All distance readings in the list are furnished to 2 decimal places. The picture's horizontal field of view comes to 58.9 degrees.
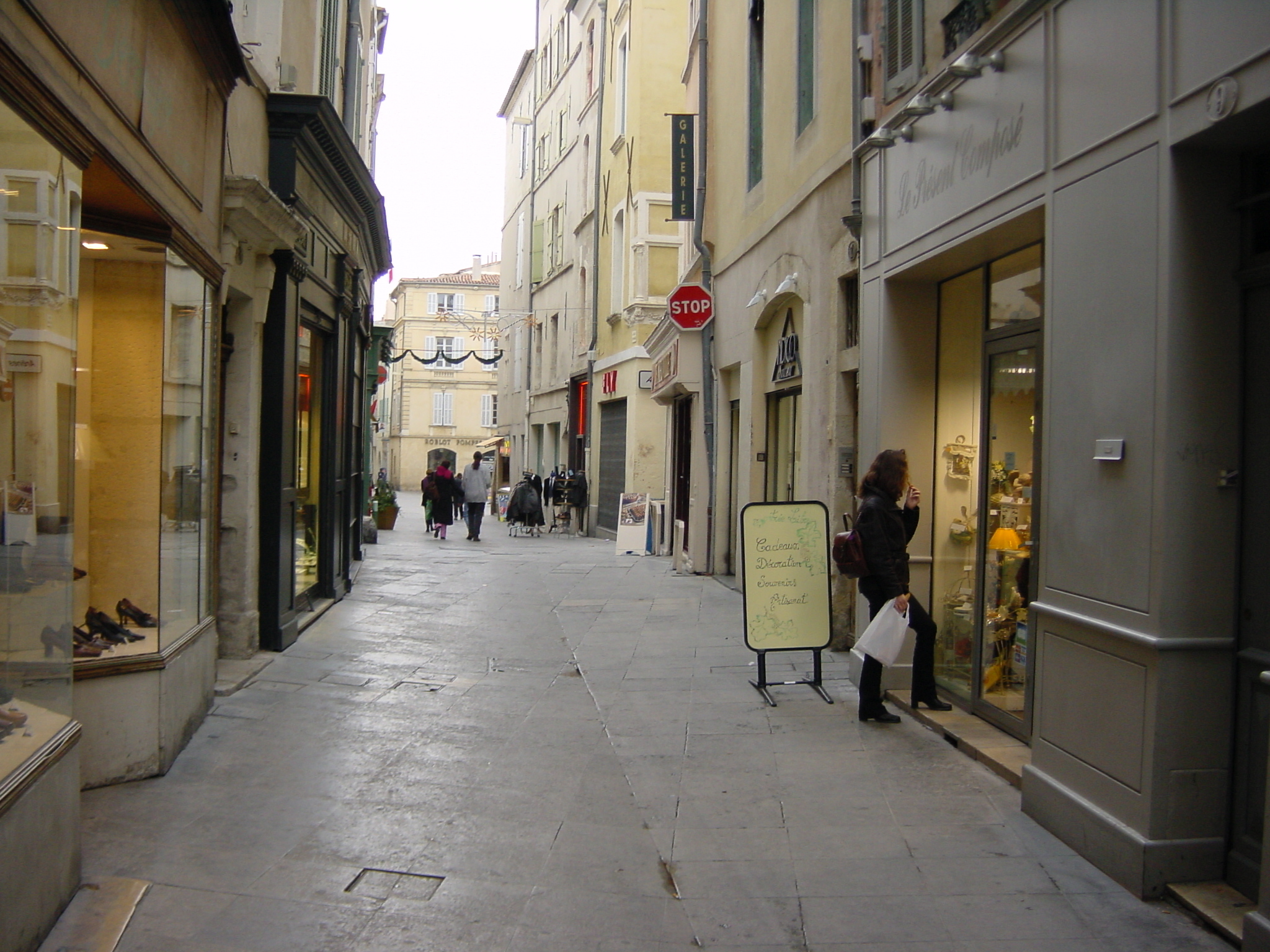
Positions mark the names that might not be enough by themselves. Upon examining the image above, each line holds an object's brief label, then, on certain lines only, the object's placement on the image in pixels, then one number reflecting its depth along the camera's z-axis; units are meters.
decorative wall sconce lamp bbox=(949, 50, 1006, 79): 5.61
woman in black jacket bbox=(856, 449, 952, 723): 6.76
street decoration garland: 33.59
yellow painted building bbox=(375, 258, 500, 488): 61.53
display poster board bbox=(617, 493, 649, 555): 19.56
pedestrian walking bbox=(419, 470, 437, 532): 23.67
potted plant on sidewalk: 24.33
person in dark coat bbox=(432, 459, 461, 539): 23.02
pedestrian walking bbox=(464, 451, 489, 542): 22.72
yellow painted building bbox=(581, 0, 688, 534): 22.69
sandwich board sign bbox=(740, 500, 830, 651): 7.51
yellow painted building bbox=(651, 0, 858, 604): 9.21
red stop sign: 14.70
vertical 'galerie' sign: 15.90
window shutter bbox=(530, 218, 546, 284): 33.84
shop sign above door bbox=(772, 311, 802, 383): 11.03
